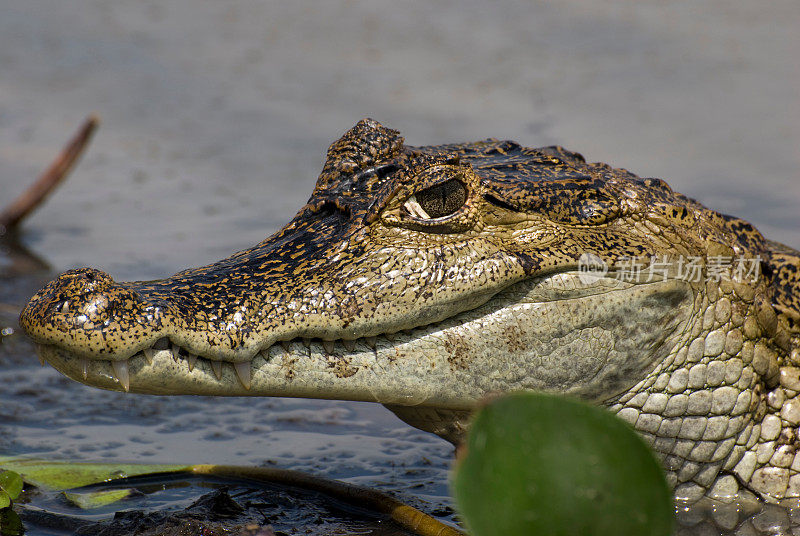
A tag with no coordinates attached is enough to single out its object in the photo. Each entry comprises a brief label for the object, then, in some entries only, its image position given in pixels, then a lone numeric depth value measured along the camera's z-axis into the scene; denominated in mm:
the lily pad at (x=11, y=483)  5566
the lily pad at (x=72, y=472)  6406
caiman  4695
